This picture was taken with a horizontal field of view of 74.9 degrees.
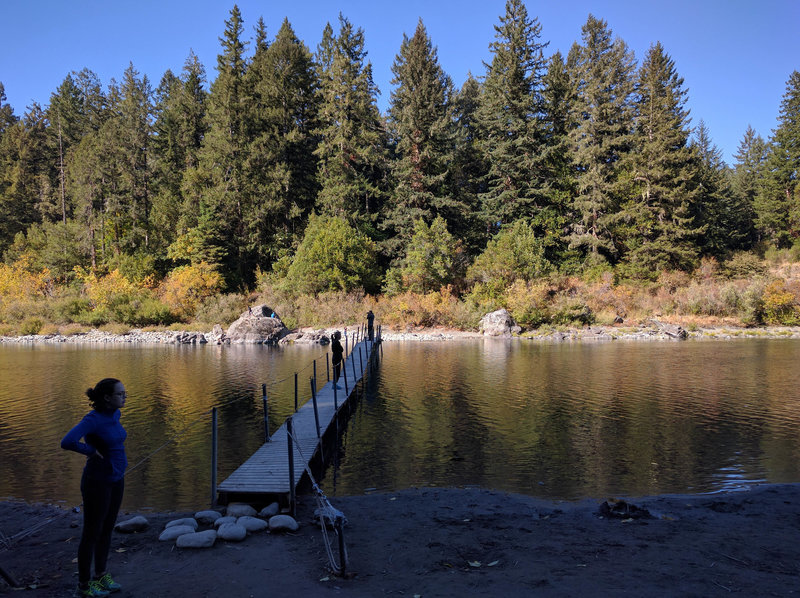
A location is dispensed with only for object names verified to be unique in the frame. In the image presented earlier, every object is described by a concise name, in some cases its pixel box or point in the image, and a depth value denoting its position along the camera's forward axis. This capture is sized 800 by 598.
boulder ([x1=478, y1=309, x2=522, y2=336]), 37.72
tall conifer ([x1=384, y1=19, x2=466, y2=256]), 44.59
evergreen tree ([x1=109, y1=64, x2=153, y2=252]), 51.81
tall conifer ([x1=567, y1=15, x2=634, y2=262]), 43.75
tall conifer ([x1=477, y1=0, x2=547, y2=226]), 45.16
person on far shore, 28.20
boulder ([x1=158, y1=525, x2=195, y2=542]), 6.27
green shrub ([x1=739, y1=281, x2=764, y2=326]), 36.69
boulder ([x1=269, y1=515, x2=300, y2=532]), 6.59
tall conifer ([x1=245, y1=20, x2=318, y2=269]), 47.34
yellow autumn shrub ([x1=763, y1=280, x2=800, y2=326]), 36.75
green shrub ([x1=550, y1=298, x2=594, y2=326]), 38.88
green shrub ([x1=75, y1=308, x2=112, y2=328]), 44.03
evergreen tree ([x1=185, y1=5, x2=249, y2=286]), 46.69
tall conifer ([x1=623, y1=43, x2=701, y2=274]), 43.09
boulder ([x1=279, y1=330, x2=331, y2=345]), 35.81
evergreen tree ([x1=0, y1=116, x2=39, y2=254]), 60.22
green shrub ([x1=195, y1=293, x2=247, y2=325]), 42.34
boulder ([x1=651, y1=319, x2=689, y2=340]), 34.22
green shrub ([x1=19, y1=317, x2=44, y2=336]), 43.69
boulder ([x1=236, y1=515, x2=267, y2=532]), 6.59
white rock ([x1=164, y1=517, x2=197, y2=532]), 6.66
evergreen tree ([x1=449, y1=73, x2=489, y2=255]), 47.03
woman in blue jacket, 4.79
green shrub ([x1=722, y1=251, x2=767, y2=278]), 43.78
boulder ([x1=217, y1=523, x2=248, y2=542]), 6.23
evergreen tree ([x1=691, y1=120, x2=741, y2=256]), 47.84
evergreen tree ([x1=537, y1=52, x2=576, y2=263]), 45.66
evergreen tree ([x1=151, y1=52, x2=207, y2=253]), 50.41
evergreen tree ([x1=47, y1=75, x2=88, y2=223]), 63.06
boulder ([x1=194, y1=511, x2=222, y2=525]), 6.97
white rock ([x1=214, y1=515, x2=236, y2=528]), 6.68
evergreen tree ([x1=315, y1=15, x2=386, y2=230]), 46.00
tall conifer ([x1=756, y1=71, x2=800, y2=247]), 51.66
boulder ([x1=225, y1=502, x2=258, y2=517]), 7.14
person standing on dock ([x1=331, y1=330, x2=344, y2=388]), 15.87
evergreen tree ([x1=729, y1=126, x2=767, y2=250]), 55.41
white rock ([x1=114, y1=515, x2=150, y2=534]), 6.68
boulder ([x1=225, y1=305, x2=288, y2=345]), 37.16
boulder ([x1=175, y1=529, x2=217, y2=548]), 6.02
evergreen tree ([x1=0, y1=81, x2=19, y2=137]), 73.88
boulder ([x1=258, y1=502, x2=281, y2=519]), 7.14
